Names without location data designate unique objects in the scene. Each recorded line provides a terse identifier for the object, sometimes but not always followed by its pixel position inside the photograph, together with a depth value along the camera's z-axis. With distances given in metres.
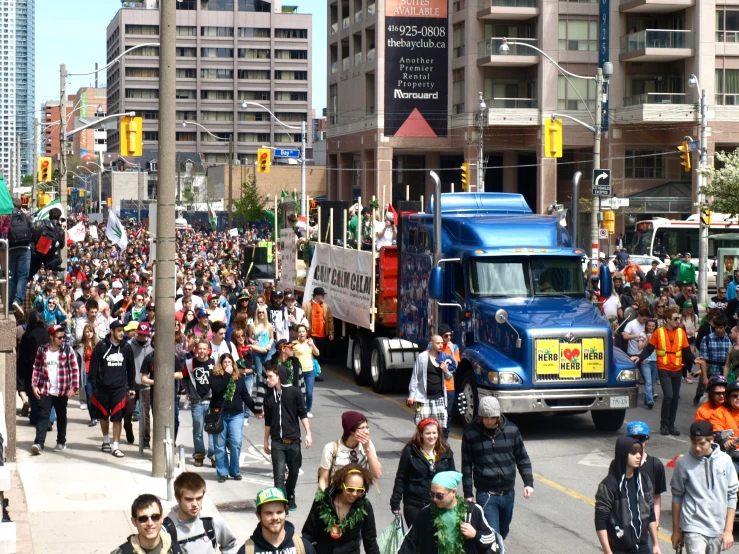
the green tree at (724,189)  37.81
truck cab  16.48
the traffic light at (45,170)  44.09
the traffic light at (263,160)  47.62
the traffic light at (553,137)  34.28
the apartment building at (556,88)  64.00
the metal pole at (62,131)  34.88
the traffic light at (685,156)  38.99
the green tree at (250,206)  82.69
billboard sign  71.38
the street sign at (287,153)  49.84
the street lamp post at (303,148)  50.35
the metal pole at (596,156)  33.16
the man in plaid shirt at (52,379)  15.37
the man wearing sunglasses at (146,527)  6.46
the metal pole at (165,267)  14.14
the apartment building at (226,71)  165.75
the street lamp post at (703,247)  39.25
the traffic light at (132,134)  30.23
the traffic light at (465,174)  43.69
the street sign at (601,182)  31.42
